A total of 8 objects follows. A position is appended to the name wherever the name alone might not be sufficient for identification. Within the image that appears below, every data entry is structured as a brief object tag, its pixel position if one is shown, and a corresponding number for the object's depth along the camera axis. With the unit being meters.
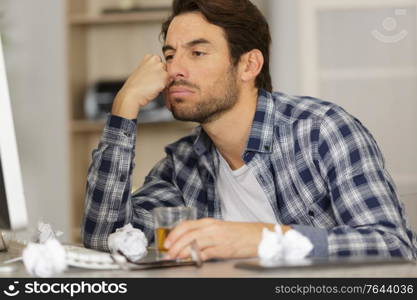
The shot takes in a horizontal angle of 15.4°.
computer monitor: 1.81
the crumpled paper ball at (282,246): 1.80
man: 2.10
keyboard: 1.82
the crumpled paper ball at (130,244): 1.92
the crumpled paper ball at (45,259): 1.75
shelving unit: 4.47
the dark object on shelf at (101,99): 4.39
